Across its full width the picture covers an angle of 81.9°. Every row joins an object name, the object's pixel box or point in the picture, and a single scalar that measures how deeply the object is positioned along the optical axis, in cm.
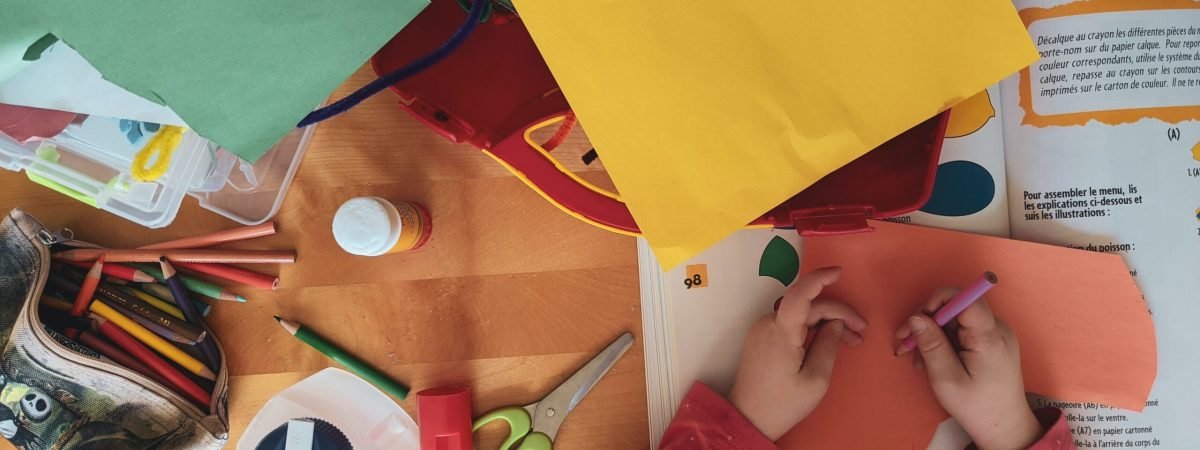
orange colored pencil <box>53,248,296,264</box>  44
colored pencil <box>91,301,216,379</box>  44
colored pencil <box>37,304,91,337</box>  43
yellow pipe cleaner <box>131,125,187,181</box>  39
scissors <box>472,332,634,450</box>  44
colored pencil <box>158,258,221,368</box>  44
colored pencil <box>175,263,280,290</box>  45
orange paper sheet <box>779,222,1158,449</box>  42
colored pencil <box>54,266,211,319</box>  44
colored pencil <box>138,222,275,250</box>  45
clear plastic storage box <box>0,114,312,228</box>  39
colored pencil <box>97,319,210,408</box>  44
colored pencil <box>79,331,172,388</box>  43
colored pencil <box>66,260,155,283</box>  44
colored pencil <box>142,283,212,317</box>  45
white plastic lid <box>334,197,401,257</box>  38
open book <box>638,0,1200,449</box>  42
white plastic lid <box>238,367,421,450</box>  45
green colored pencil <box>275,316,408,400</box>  44
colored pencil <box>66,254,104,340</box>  43
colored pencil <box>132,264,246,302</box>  45
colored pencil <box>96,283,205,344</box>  44
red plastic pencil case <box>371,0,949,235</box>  39
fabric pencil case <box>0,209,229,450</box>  41
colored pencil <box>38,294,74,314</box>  43
